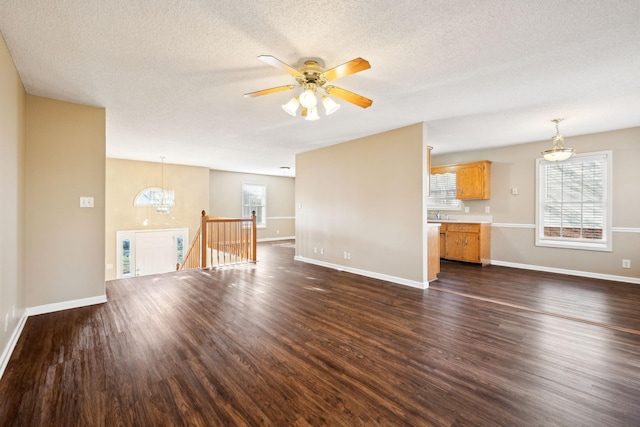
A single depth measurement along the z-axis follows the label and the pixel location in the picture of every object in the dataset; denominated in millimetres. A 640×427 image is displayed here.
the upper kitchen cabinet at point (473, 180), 5887
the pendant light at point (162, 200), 7923
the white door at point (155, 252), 7707
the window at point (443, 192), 6613
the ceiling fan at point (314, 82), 2062
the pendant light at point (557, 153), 4262
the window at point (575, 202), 4789
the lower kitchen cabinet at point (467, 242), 5730
